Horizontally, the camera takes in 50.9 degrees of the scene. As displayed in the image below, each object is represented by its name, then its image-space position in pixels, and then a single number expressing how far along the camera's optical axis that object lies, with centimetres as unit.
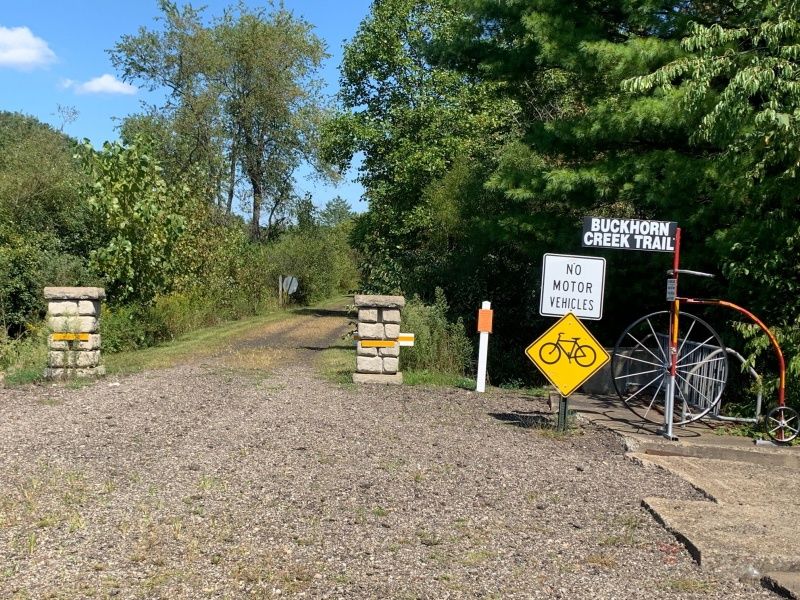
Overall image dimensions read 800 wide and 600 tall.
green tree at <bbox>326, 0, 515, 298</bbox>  2639
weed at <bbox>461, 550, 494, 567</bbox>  500
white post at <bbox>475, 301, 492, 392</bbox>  1222
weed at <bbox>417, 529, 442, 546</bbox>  531
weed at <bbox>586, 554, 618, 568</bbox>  505
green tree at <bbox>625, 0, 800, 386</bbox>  893
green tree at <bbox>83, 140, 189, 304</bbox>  1738
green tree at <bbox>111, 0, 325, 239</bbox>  3484
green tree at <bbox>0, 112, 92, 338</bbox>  1852
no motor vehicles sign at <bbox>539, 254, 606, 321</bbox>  959
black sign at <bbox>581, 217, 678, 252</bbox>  920
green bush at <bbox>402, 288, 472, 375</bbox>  1421
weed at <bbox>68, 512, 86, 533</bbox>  538
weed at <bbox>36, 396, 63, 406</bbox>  1041
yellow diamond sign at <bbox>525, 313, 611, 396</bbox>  905
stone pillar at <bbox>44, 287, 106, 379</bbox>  1198
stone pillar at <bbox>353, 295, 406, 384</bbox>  1250
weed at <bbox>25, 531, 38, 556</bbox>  495
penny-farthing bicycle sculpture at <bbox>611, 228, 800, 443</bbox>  897
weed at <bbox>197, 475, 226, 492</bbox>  643
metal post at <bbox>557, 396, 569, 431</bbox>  924
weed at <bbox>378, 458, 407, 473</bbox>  720
